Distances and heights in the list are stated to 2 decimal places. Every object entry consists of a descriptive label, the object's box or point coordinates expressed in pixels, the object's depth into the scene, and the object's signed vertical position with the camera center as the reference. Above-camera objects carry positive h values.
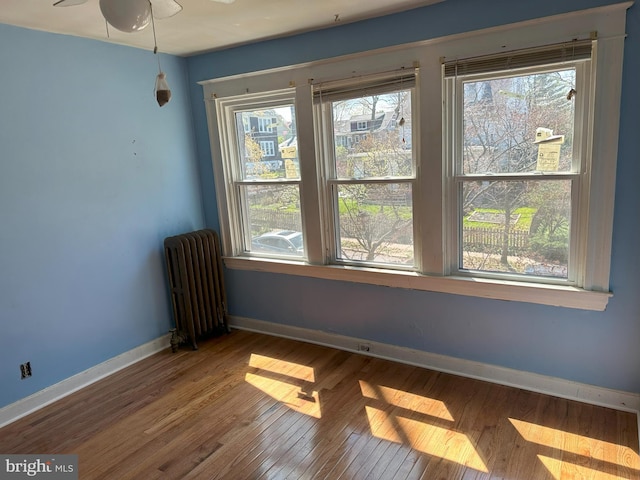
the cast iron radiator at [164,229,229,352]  3.65 -0.96
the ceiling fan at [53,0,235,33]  1.67 +0.59
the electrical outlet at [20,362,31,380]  2.87 -1.21
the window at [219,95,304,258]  3.59 -0.14
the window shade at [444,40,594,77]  2.41 +0.49
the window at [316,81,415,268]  3.09 -0.15
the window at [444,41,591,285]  2.54 -0.08
